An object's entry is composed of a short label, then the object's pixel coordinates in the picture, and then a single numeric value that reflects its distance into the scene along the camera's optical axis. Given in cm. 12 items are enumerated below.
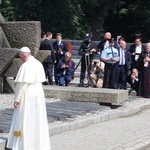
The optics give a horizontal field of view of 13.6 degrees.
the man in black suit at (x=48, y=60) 2023
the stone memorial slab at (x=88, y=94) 1532
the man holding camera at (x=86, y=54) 2080
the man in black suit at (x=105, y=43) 2016
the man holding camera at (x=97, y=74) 2033
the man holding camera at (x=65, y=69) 2045
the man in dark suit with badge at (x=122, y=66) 1939
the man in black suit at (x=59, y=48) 2102
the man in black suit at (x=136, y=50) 1994
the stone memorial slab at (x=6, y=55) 1546
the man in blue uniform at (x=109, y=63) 1884
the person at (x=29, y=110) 946
